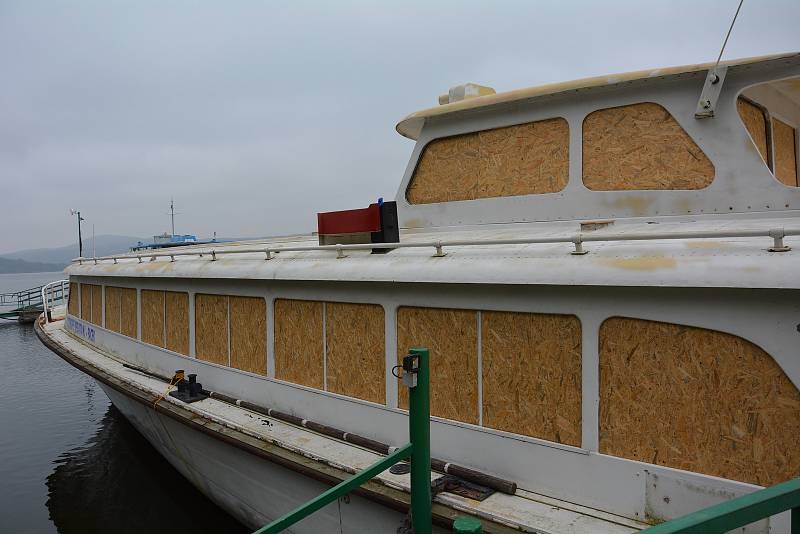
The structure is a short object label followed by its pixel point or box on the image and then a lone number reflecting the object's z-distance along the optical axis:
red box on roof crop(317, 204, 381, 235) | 5.66
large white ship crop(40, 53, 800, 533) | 3.51
